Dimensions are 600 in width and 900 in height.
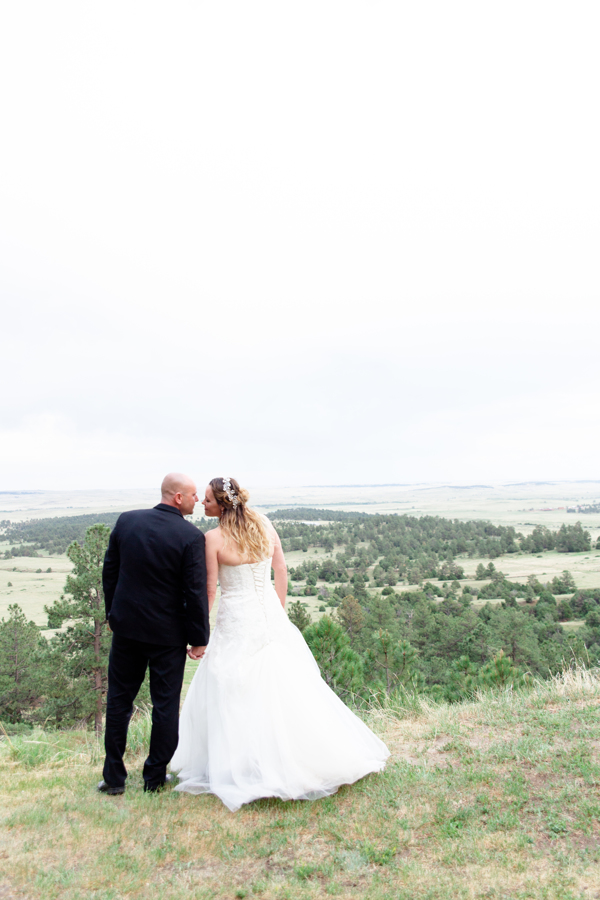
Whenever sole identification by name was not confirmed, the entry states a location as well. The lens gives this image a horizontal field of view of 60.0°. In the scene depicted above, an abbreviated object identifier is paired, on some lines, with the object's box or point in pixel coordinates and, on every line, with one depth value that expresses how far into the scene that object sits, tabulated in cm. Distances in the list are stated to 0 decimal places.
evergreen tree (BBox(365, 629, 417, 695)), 3278
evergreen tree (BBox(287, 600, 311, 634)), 4097
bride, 438
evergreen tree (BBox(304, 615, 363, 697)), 2412
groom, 458
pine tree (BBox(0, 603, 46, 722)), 3356
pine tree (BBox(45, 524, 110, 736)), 2623
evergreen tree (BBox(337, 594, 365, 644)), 4974
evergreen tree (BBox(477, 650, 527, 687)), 1981
